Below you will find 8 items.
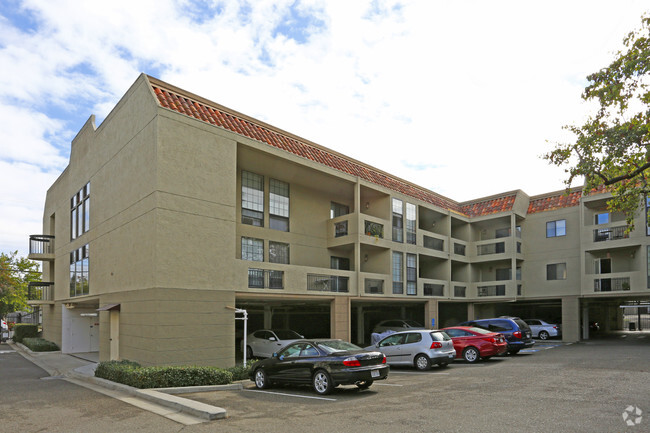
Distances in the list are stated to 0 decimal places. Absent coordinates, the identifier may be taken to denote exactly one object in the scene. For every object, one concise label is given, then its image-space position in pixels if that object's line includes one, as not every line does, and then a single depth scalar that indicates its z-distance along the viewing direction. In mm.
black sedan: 12359
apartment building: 17094
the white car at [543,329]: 32469
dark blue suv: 21797
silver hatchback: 17469
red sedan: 19484
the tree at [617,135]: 11414
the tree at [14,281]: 40625
